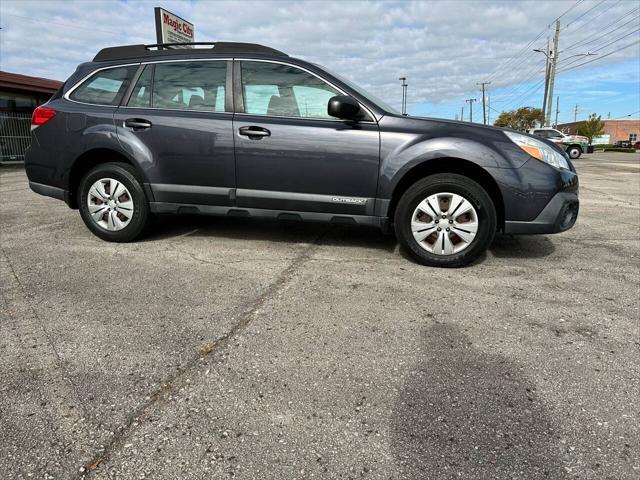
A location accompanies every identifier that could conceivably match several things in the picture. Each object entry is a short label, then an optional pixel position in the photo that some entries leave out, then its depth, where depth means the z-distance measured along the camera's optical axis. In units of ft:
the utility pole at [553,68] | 120.47
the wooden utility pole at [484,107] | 248.56
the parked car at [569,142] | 92.38
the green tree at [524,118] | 200.85
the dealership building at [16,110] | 56.65
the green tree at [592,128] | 239.71
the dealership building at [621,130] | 319.06
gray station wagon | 12.92
